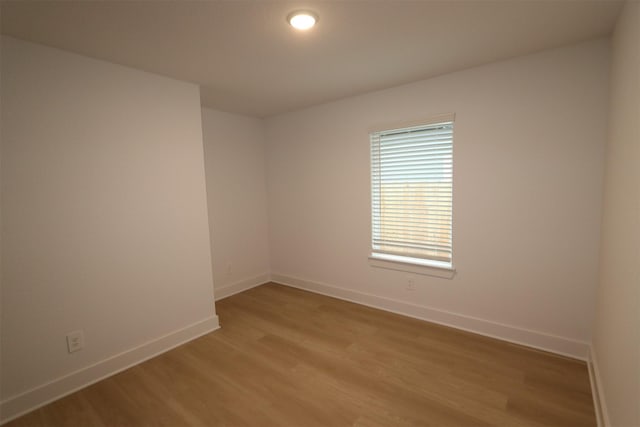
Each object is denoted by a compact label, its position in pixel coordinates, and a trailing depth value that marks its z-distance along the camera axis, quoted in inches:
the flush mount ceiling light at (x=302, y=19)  67.0
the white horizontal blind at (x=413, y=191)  112.3
